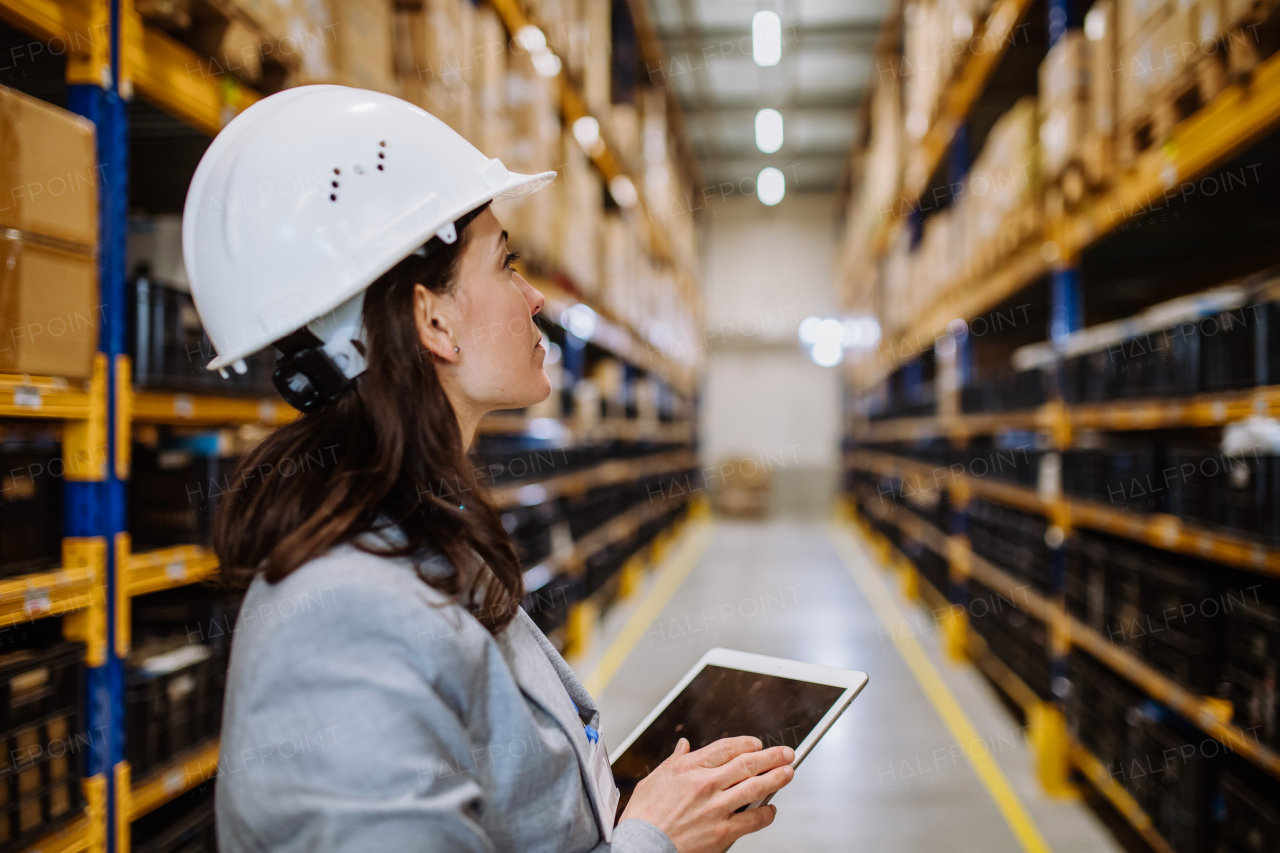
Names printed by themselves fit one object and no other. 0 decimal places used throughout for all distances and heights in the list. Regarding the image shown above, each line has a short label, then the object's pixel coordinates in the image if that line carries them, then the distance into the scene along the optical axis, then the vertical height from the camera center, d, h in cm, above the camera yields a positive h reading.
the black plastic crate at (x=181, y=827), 194 -101
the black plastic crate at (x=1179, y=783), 243 -113
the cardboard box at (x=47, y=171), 148 +51
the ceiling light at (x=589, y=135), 556 +210
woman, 75 -12
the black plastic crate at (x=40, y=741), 154 -61
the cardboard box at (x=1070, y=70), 321 +145
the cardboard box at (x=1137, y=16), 249 +133
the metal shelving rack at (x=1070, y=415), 219 +4
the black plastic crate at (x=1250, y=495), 207 -19
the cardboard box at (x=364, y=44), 236 +120
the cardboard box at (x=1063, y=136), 320 +119
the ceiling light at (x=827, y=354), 1578 +146
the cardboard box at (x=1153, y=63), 232 +112
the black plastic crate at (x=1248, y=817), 205 -105
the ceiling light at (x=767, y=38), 794 +416
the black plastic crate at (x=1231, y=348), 221 +22
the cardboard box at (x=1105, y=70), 291 +130
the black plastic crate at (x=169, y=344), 190 +22
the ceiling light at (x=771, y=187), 1484 +467
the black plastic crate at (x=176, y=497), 207 -16
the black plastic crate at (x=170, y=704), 188 -66
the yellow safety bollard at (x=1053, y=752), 350 -143
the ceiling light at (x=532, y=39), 423 +211
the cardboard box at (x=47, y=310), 151 +25
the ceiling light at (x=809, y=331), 1564 +191
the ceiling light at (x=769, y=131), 1180 +462
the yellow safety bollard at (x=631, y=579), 760 -146
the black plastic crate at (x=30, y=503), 163 -13
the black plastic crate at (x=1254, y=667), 207 -66
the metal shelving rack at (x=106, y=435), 160 +0
